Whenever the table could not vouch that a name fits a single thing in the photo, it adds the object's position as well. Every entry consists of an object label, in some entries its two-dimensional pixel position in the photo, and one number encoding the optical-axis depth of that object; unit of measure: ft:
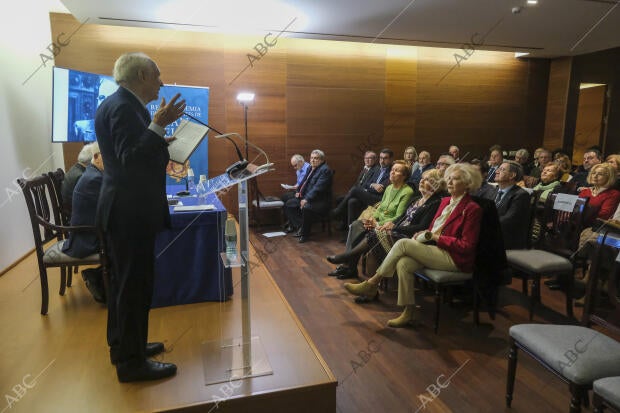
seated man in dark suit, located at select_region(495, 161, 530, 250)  10.17
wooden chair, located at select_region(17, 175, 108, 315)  8.42
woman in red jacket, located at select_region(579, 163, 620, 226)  10.79
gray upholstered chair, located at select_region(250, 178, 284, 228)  18.19
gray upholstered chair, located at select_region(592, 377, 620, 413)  4.43
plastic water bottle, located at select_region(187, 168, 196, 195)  11.93
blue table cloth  8.77
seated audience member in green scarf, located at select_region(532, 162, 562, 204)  13.84
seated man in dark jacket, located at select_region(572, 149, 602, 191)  14.89
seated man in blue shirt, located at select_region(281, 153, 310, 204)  18.77
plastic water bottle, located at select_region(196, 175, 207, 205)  9.85
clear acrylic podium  5.80
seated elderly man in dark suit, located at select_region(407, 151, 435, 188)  18.09
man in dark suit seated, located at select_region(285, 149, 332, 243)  17.13
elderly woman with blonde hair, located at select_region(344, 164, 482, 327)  8.69
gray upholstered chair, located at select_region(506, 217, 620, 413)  5.05
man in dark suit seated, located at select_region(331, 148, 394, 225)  16.76
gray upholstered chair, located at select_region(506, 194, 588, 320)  9.13
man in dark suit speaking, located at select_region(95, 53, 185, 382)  5.22
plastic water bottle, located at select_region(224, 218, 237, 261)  6.27
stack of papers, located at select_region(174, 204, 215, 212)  8.89
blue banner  17.11
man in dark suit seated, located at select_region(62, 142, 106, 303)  8.47
